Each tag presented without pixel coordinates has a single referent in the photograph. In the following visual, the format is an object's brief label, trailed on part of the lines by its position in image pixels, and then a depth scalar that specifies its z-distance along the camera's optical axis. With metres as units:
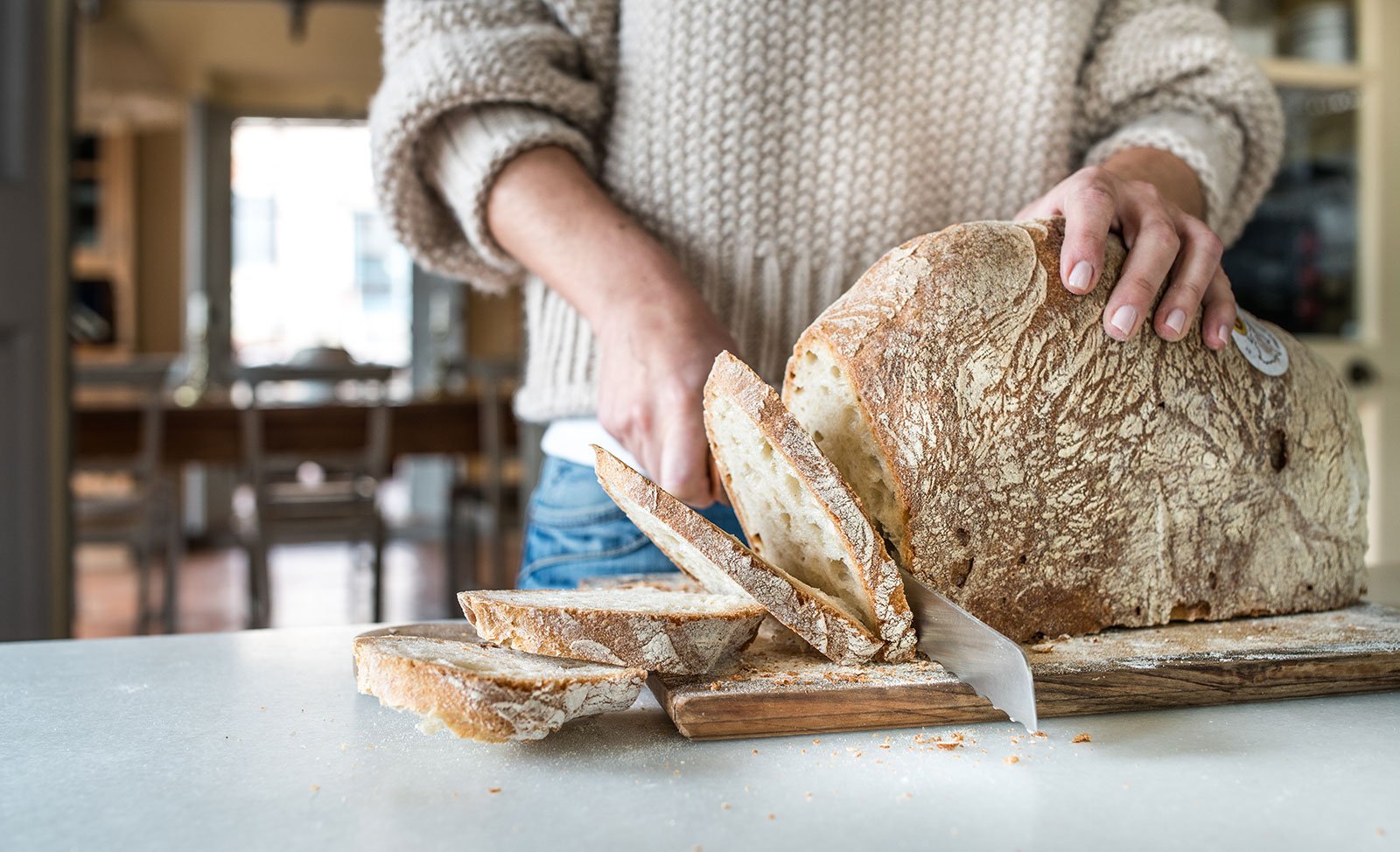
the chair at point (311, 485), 3.96
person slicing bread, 1.11
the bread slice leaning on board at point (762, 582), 0.78
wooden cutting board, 0.71
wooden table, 3.90
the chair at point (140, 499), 3.62
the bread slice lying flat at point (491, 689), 0.66
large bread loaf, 0.84
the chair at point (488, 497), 4.25
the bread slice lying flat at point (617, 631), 0.73
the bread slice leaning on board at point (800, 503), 0.79
